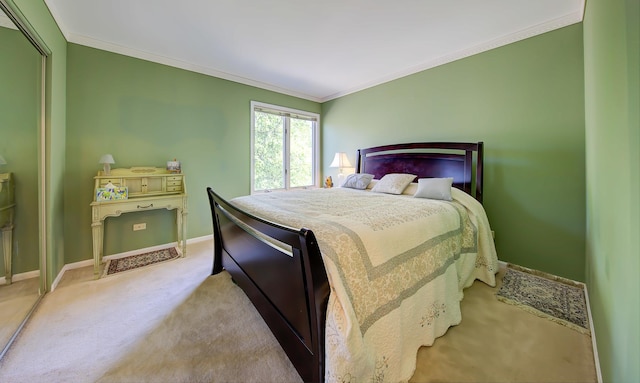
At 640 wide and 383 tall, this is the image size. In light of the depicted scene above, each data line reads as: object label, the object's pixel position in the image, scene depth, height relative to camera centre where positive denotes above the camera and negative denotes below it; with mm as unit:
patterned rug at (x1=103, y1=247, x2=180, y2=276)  2730 -883
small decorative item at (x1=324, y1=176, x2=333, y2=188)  4703 +173
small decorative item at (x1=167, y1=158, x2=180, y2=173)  3257 +340
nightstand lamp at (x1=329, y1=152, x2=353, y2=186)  4410 +560
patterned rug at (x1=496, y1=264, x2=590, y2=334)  1869 -973
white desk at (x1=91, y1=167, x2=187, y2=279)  2537 -83
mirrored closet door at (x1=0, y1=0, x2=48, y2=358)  1666 +154
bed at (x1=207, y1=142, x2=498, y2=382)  1086 -511
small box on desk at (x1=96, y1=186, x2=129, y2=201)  2572 -32
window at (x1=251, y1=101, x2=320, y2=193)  4301 +855
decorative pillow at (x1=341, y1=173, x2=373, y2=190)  3479 +146
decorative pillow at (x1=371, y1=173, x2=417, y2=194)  3032 +101
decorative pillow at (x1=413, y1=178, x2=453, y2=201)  2544 +20
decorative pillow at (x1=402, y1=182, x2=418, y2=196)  3007 +22
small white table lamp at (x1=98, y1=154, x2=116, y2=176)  2715 +331
